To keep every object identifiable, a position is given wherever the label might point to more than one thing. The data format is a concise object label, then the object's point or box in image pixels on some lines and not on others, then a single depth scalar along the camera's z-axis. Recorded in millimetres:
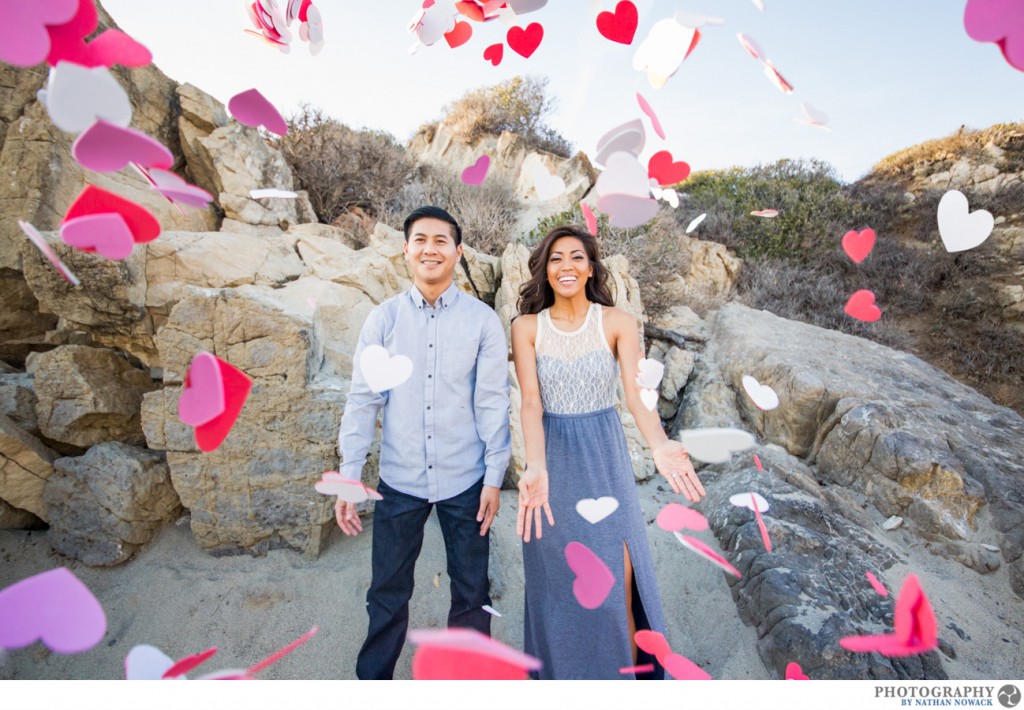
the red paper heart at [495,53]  2170
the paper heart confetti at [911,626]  1409
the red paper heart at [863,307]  2045
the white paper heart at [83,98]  1115
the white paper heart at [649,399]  2049
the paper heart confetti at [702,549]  1826
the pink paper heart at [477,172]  2429
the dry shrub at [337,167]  6324
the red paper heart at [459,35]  2055
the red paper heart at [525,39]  2143
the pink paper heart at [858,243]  2075
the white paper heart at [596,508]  2021
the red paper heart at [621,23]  1950
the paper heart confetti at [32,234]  1347
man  2092
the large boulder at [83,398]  2887
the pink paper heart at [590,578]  1908
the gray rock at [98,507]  2787
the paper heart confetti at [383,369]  2061
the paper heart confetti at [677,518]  2034
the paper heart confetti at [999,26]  1196
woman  1980
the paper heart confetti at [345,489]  1975
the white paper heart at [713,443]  1896
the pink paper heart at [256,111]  1670
